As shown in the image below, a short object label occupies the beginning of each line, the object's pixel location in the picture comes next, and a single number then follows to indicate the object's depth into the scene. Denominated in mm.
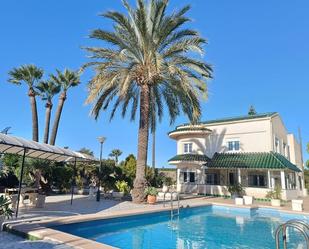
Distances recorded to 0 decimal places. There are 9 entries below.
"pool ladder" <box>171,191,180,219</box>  16431
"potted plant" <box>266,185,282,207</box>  21281
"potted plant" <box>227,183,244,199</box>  28141
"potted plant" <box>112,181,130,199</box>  24044
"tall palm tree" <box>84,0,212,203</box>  18172
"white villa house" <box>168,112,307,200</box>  28105
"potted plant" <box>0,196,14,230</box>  9070
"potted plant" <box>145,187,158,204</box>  19031
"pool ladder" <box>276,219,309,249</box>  5355
